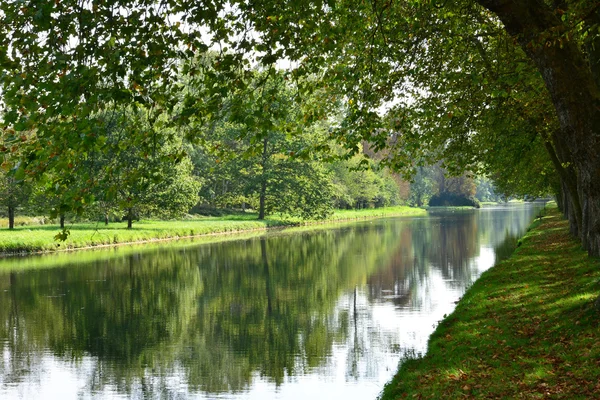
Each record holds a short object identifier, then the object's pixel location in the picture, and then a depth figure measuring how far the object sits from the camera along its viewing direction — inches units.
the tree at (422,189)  5467.5
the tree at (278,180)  2731.3
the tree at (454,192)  5201.8
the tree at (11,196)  1933.9
